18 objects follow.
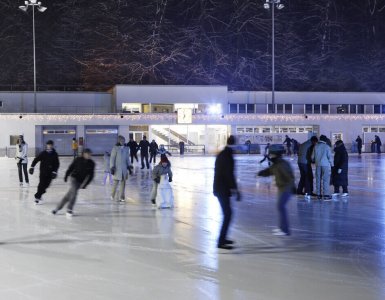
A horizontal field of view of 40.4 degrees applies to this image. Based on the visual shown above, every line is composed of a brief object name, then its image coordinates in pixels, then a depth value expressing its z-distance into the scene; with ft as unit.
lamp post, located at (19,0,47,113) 127.30
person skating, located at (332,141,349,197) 41.20
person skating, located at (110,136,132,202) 37.01
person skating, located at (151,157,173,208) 35.63
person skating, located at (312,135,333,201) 38.22
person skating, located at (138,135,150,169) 77.80
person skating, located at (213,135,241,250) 22.80
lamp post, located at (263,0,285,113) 129.70
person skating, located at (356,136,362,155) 127.85
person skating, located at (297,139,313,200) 40.88
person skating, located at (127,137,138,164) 82.98
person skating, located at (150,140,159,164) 90.84
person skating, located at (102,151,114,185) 50.23
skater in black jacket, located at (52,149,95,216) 32.37
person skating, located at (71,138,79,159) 117.17
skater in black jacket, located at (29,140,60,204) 36.58
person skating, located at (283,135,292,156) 121.39
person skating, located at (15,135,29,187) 49.53
